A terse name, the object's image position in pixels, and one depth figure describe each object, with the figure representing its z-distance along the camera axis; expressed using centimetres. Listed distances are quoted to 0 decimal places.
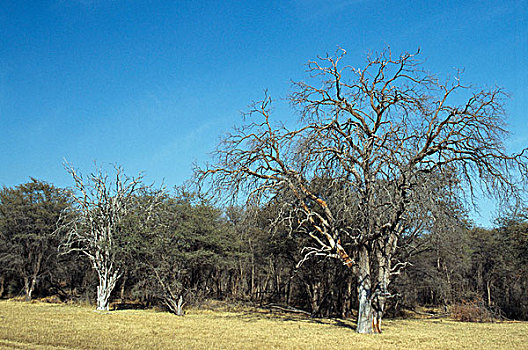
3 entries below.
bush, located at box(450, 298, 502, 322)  2481
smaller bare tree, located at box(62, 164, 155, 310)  2492
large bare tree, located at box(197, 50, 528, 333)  1420
